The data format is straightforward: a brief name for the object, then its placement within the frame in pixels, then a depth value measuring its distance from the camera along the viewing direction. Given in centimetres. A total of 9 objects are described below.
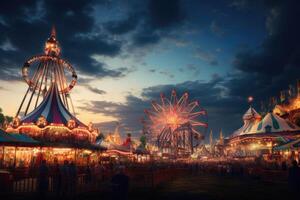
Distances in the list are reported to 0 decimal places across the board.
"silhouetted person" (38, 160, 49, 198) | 1355
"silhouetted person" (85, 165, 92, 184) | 1716
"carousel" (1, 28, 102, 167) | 2877
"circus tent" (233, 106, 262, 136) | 6043
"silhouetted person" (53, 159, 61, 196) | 1422
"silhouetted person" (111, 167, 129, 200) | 861
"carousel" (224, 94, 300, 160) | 3239
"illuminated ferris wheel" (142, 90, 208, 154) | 5456
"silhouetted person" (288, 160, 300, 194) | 1182
